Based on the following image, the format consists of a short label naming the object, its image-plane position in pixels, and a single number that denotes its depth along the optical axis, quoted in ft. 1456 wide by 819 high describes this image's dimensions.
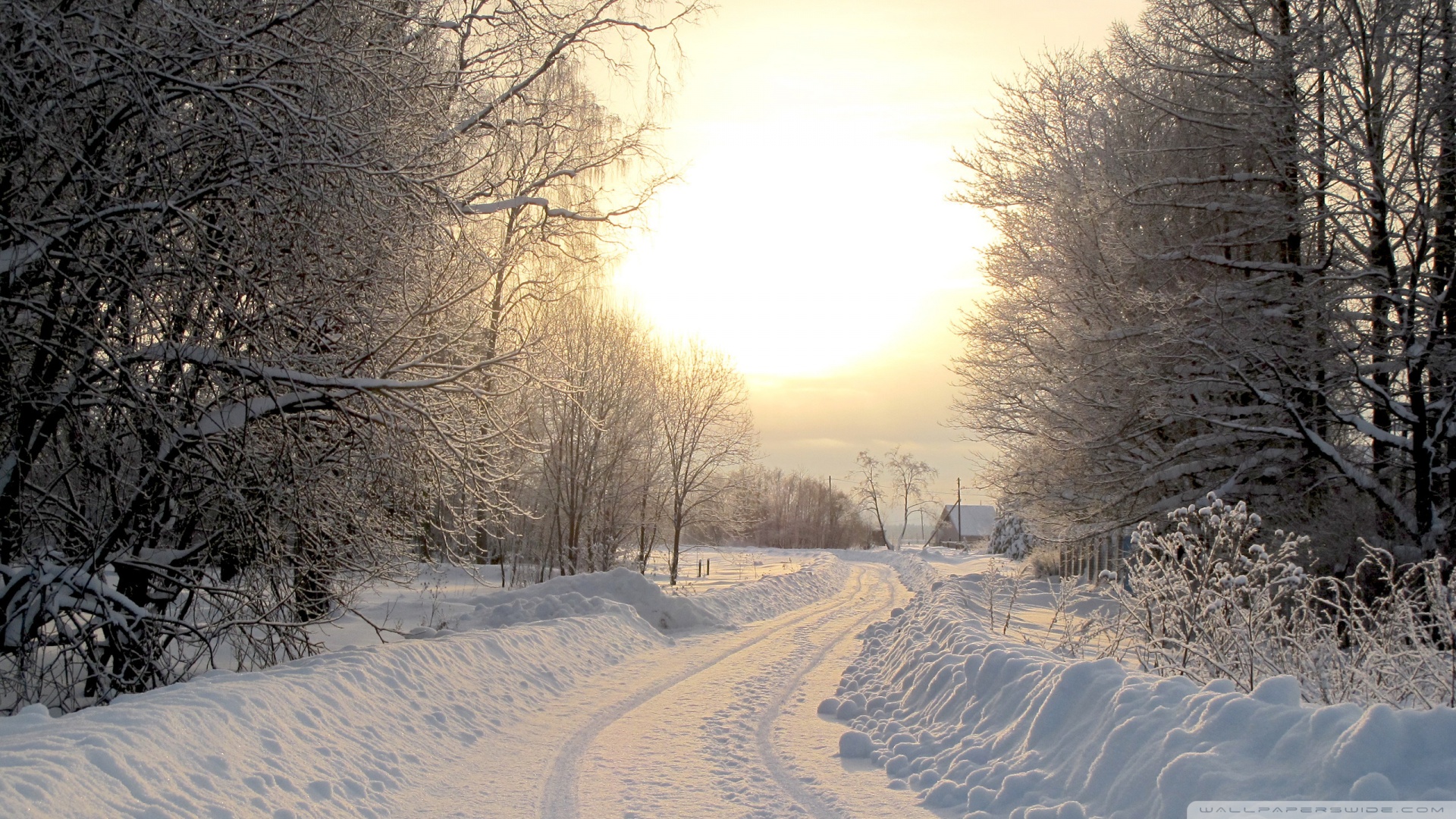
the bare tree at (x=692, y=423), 116.47
